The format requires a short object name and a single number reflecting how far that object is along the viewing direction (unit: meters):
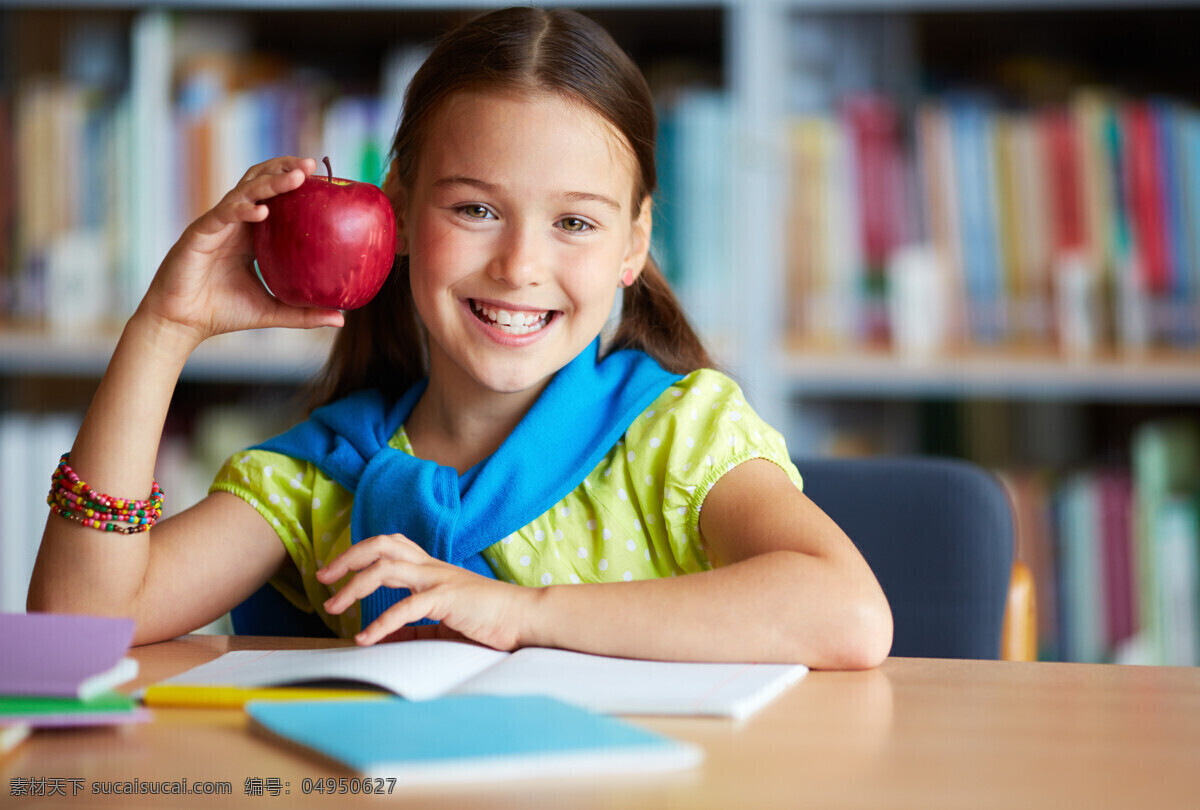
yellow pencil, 1.09
